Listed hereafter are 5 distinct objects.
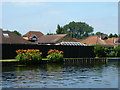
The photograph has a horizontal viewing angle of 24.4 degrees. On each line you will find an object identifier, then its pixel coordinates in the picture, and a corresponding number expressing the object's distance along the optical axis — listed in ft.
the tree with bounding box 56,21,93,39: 443.98
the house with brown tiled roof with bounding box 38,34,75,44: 301.22
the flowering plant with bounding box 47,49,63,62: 144.04
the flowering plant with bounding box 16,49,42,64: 130.72
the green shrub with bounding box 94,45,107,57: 196.54
